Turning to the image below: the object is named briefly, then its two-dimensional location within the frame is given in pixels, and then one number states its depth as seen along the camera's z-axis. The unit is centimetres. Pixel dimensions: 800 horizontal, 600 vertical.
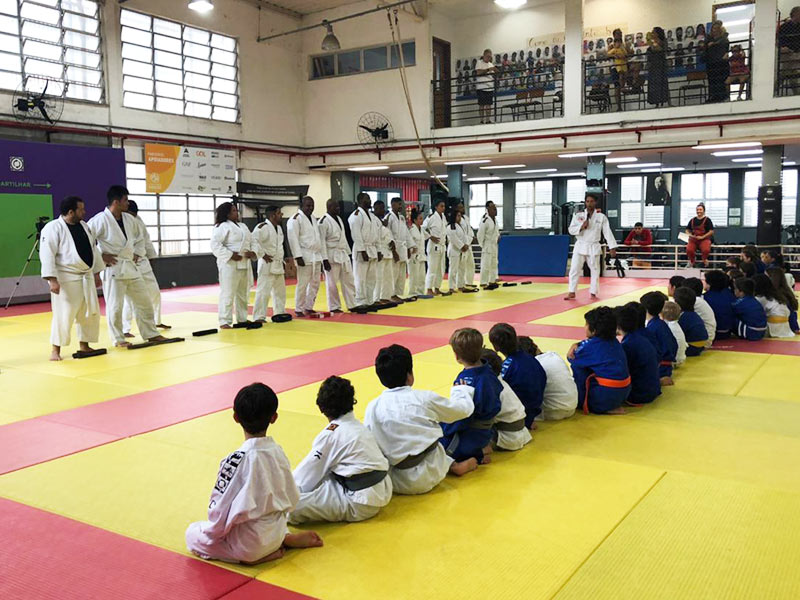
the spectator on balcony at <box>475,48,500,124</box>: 1891
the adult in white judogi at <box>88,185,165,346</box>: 824
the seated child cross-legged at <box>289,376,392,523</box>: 342
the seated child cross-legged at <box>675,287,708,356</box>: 716
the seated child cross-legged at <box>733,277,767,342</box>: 823
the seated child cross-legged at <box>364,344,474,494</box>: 369
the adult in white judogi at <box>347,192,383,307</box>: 1164
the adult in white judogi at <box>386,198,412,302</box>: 1280
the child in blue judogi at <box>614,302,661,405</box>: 542
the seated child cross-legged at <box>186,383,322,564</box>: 298
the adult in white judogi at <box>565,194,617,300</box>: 1227
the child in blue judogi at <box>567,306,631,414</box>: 511
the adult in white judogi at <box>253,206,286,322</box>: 1022
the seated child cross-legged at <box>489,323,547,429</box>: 461
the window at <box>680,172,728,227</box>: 2391
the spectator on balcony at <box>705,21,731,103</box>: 1547
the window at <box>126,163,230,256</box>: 1616
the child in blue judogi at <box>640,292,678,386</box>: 608
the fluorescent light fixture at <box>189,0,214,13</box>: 1397
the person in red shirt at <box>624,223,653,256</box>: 1864
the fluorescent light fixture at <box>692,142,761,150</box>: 1560
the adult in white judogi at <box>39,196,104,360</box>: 765
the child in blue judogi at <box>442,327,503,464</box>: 410
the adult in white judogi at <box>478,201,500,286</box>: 1502
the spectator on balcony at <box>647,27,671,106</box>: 1609
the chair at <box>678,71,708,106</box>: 1612
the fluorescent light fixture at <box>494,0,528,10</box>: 1352
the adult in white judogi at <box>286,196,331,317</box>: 1062
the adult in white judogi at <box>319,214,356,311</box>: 1111
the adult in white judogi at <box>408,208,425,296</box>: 1402
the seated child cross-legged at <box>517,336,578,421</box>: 507
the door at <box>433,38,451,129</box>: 1892
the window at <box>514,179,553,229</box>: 2650
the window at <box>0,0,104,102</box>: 1352
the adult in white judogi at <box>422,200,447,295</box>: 1402
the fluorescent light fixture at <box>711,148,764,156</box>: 1795
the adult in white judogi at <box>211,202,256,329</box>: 977
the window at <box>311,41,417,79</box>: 1917
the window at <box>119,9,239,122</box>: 1590
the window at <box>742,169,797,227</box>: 2331
